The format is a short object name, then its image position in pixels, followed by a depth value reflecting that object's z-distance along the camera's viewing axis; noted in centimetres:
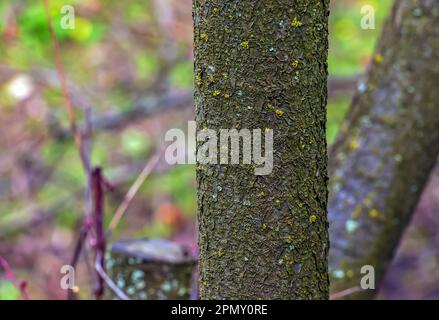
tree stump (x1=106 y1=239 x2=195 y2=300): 153
